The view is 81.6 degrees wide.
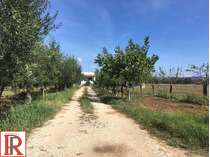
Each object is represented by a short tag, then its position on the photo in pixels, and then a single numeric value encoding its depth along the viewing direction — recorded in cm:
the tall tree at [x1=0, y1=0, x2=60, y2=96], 390
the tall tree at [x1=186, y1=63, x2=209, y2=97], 1373
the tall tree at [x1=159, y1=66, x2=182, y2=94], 2094
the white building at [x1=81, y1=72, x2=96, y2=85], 7214
